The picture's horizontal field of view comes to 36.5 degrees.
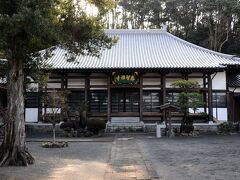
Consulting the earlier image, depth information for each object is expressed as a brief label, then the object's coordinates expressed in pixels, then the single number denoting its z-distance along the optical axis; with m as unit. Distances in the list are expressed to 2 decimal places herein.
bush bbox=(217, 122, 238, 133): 24.09
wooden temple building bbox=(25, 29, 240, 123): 25.45
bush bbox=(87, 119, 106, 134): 22.30
